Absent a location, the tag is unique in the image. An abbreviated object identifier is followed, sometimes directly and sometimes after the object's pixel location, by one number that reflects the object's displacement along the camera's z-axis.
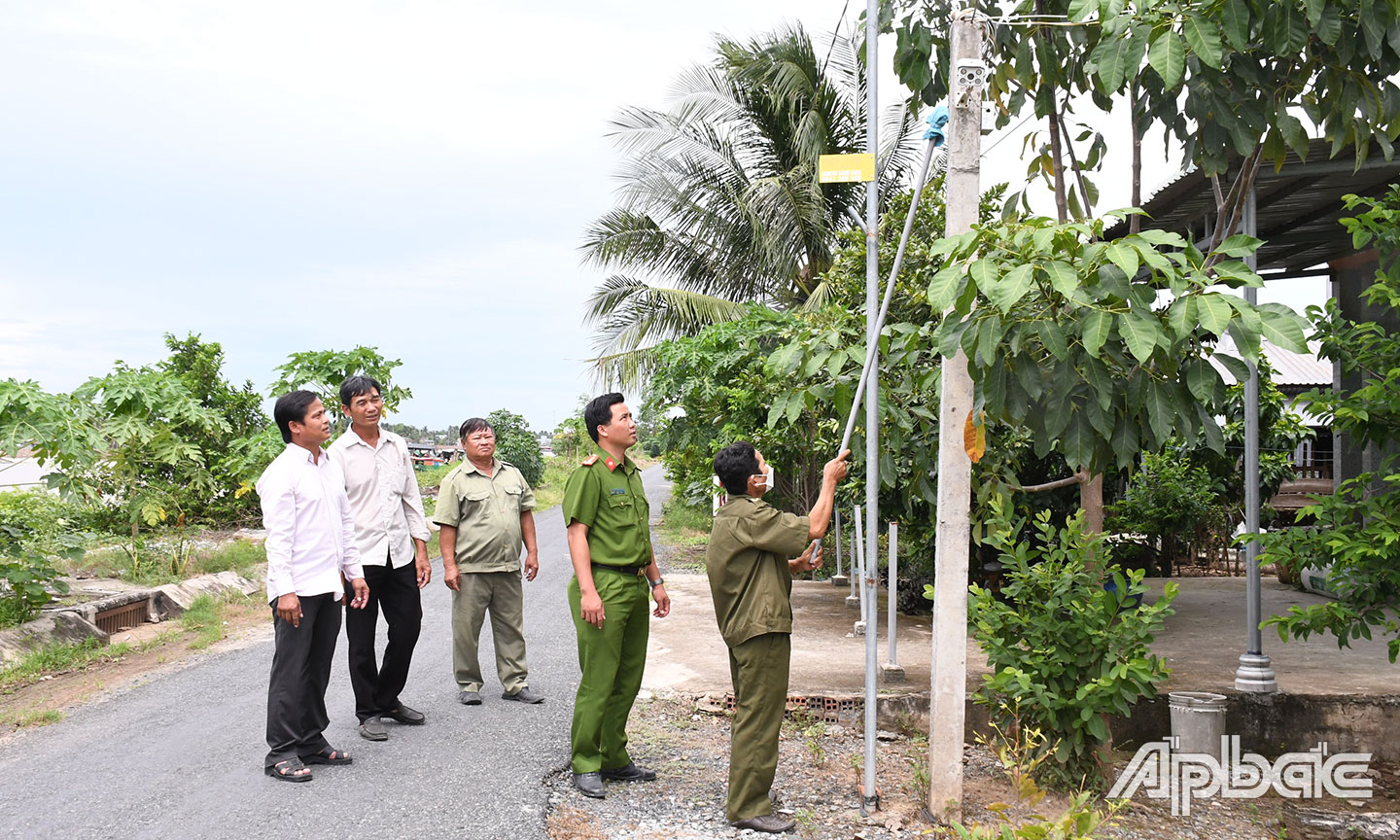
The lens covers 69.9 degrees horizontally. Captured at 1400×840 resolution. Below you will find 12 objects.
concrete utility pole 4.11
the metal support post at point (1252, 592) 5.44
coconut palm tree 16.62
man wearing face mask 4.03
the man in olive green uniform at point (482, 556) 5.95
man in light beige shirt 5.24
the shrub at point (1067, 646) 4.19
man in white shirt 4.52
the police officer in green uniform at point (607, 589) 4.39
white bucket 4.92
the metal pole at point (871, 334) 4.14
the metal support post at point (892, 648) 6.11
